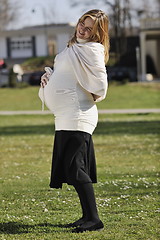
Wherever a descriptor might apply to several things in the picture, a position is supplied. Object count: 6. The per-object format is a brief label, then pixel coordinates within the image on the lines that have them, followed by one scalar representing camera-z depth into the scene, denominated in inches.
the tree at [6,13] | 3462.1
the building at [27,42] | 2465.8
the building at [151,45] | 1697.8
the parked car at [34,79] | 1637.6
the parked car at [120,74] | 1636.3
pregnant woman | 197.2
